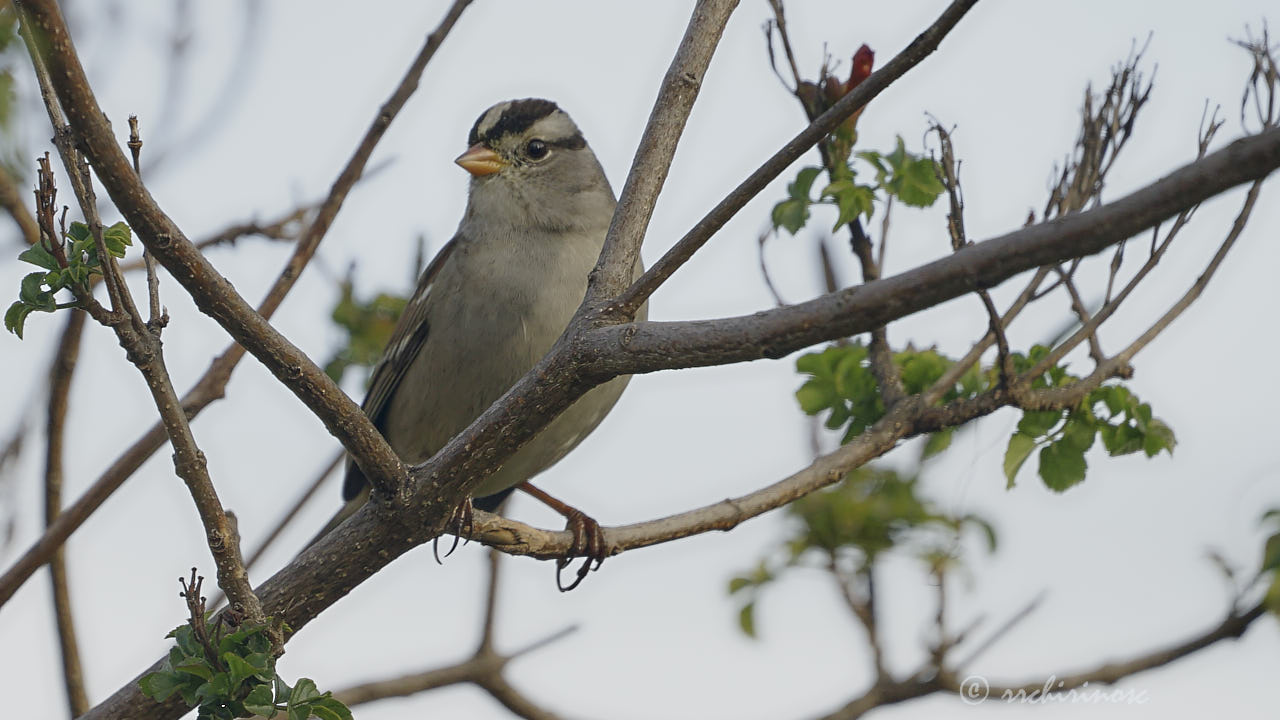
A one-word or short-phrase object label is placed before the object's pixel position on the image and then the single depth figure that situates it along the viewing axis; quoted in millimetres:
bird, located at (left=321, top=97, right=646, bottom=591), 9734
